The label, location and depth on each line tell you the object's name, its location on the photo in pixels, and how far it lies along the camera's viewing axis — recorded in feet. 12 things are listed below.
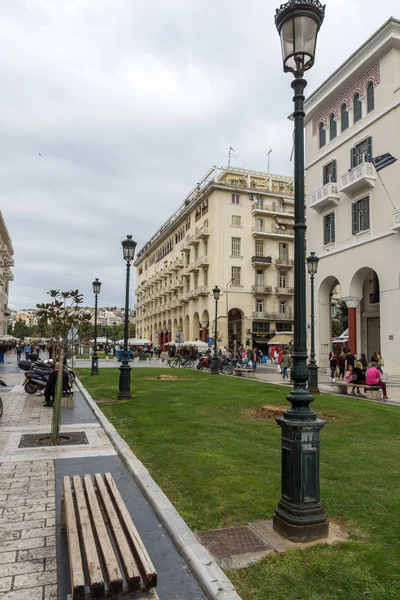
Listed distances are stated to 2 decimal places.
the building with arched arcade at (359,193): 81.10
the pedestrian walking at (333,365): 79.40
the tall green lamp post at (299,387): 13.44
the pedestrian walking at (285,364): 77.66
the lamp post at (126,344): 45.60
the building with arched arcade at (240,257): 169.68
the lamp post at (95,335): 79.41
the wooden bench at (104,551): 9.66
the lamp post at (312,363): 52.28
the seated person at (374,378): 50.13
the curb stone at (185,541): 10.74
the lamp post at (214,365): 84.17
